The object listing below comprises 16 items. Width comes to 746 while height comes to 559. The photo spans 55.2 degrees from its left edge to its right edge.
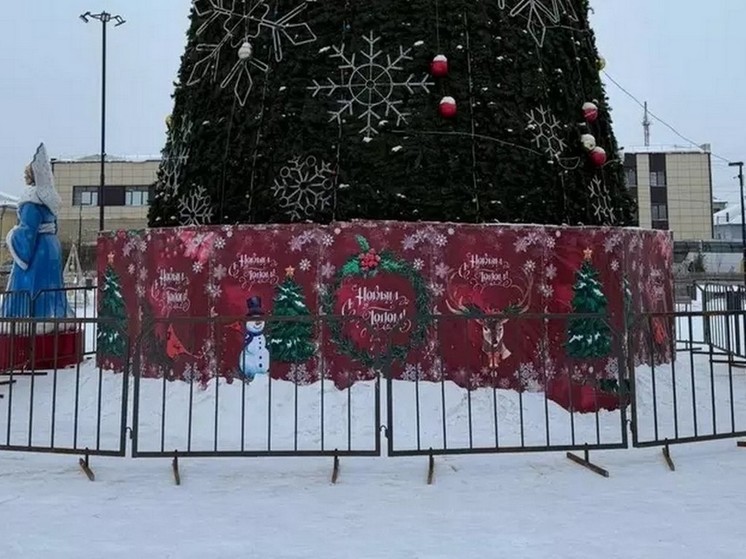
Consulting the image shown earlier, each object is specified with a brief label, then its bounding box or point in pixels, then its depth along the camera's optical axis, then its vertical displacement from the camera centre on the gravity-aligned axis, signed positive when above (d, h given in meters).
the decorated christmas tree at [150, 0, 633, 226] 8.86 +2.74
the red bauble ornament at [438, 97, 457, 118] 8.82 +2.77
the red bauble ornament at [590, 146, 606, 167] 9.79 +2.39
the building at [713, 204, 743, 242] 67.06 +10.06
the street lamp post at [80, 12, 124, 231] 29.98 +11.77
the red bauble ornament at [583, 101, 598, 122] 9.99 +3.07
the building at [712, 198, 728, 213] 88.43 +16.02
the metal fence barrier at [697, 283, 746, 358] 14.36 +0.59
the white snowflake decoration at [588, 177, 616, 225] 9.88 +1.80
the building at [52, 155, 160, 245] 55.62 +11.52
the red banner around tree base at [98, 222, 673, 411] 7.79 +0.34
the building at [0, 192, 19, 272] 50.94 +8.81
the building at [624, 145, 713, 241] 58.19 +11.88
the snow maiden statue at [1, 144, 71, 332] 11.68 +1.31
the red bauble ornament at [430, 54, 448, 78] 8.91 +3.31
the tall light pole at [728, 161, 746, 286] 43.53 +10.05
